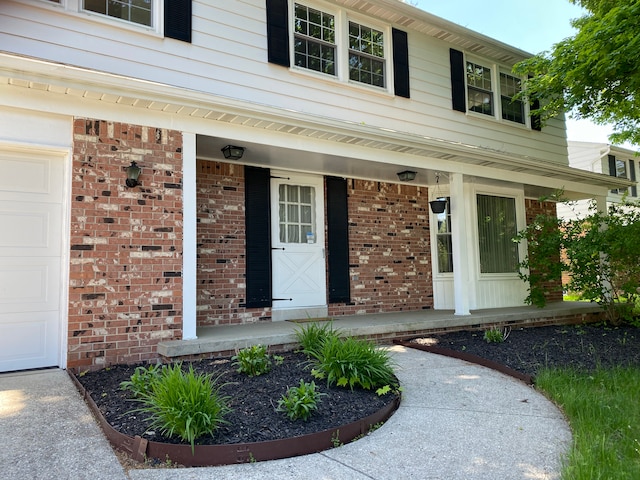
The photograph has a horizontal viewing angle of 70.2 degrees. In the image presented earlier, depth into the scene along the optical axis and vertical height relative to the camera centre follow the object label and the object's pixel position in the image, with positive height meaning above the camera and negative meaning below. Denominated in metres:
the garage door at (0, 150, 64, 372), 4.54 +0.15
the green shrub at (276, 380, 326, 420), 3.24 -0.98
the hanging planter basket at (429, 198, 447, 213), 7.98 +1.05
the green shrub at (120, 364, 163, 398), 3.59 -0.90
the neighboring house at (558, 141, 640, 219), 20.04 +4.51
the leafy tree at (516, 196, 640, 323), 7.47 +0.10
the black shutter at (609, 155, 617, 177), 20.45 +4.36
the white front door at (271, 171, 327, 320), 7.03 +0.35
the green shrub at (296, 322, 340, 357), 4.93 -0.78
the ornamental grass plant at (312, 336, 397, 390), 3.99 -0.89
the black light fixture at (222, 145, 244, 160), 5.94 +1.56
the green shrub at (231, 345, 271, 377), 4.25 -0.87
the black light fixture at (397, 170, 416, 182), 7.57 +1.51
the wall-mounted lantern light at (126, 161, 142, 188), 4.80 +1.03
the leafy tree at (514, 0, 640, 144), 5.93 +2.92
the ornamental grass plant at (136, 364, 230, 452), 2.86 -0.89
